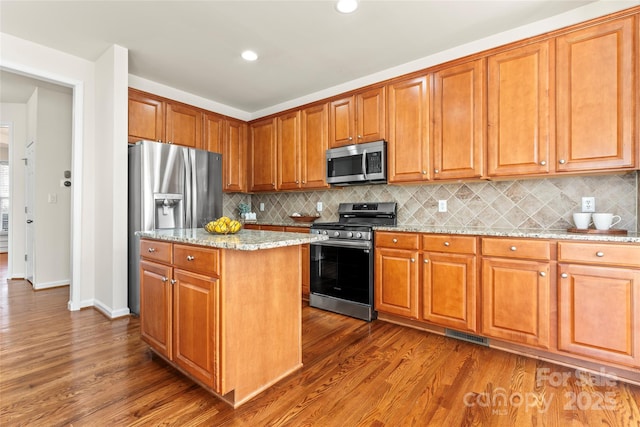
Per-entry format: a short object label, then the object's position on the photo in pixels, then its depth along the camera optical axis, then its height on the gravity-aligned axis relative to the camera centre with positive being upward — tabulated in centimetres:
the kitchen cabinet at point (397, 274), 270 -55
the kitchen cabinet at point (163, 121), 339 +108
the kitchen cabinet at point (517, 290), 210 -55
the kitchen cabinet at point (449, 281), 240 -55
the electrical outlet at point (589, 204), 239 +6
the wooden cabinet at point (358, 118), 322 +103
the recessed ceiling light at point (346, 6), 222 +150
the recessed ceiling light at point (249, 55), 296 +152
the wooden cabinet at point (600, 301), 184 -55
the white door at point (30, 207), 420 +8
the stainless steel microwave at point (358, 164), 317 +53
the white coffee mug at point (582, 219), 221 -5
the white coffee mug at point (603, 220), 212 -5
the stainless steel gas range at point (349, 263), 298 -52
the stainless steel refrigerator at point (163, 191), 304 +22
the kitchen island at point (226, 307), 162 -55
